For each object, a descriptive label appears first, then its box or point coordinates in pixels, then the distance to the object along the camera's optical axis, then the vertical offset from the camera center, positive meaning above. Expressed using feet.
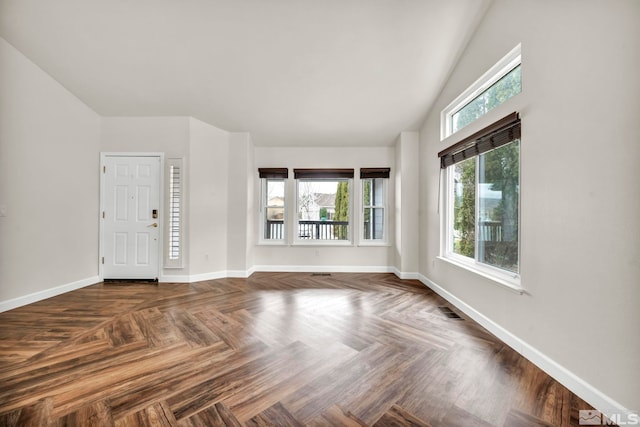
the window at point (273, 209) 16.85 +0.46
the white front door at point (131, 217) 13.64 -0.07
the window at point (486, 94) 7.72 +4.43
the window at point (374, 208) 16.56 +0.55
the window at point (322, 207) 16.88 +0.61
